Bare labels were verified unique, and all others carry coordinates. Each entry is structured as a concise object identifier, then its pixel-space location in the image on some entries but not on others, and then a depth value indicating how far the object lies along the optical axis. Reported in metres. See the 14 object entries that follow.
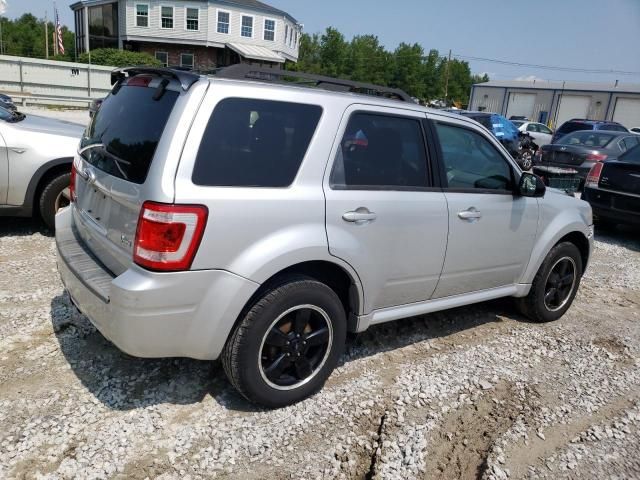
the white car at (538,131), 23.86
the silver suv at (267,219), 2.69
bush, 37.84
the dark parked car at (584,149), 12.70
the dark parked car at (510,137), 16.42
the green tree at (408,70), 72.44
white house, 40.25
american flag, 45.02
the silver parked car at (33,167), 5.53
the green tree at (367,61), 67.50
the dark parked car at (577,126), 21.48
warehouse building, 45.19
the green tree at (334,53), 66.19
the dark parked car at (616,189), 8.03
